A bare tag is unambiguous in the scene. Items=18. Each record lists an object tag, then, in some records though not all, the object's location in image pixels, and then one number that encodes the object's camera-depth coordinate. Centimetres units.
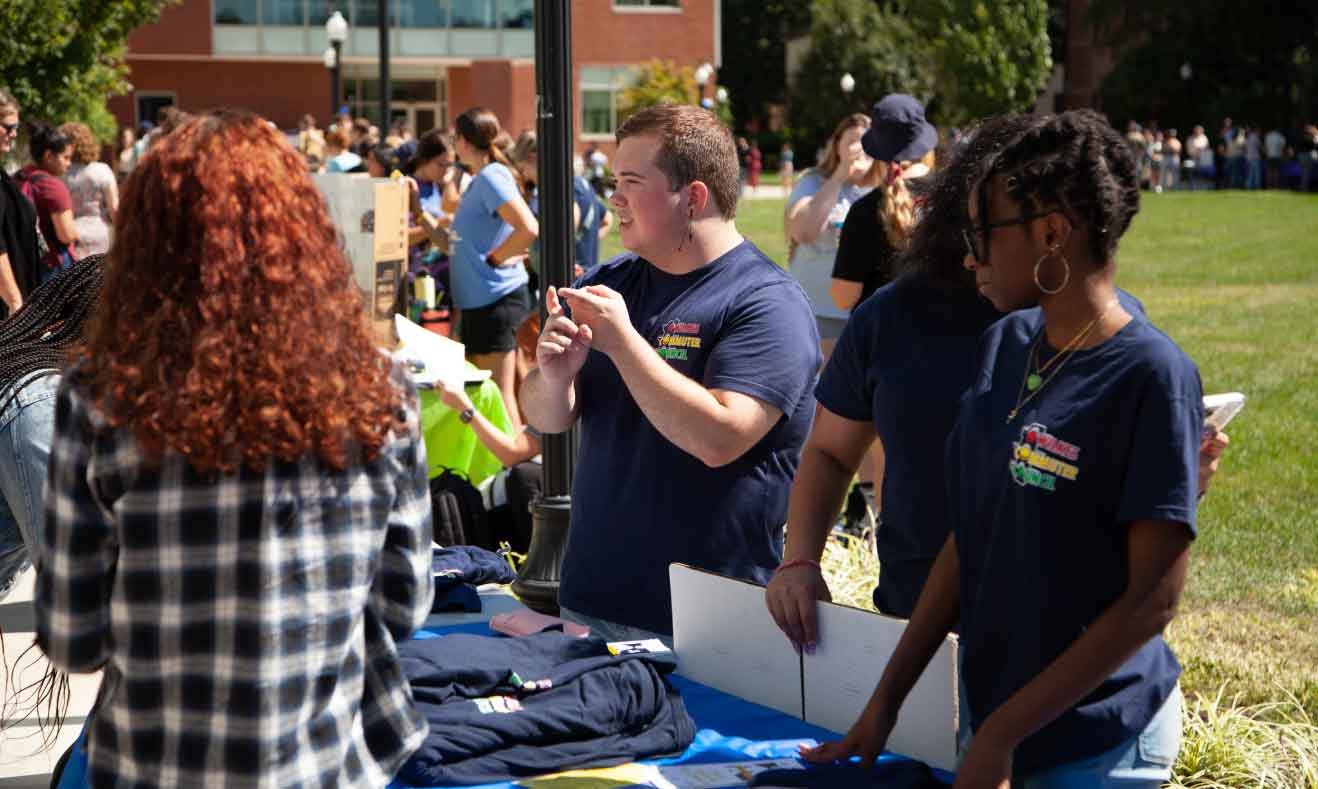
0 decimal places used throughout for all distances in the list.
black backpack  594
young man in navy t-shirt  341
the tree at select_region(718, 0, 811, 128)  7419
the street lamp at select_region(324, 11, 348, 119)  2673
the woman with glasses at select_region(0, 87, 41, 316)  816
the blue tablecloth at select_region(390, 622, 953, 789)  296
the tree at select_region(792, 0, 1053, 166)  5812
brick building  5175
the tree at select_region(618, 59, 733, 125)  4794
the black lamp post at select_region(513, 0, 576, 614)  504
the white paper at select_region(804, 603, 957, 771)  266
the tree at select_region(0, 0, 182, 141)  2073
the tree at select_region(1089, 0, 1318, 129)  5034
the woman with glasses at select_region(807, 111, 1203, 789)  216
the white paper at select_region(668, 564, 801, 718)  310
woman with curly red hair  196
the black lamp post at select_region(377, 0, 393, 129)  1956
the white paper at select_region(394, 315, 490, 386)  613
